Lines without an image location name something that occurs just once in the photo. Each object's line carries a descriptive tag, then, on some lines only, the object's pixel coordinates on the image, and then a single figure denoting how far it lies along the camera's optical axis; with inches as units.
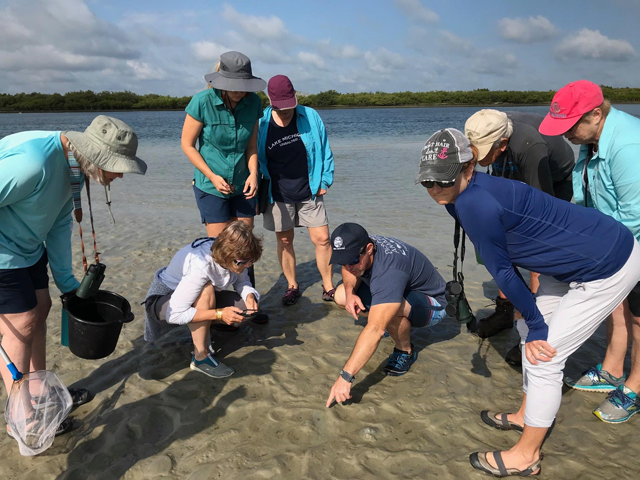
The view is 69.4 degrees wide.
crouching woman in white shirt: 130.9
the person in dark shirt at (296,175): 184.7
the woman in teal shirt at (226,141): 156.9
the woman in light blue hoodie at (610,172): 107.8
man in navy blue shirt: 123.2
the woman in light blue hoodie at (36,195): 98.3
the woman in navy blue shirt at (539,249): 89.8
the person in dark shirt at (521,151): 128.5
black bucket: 119.3
